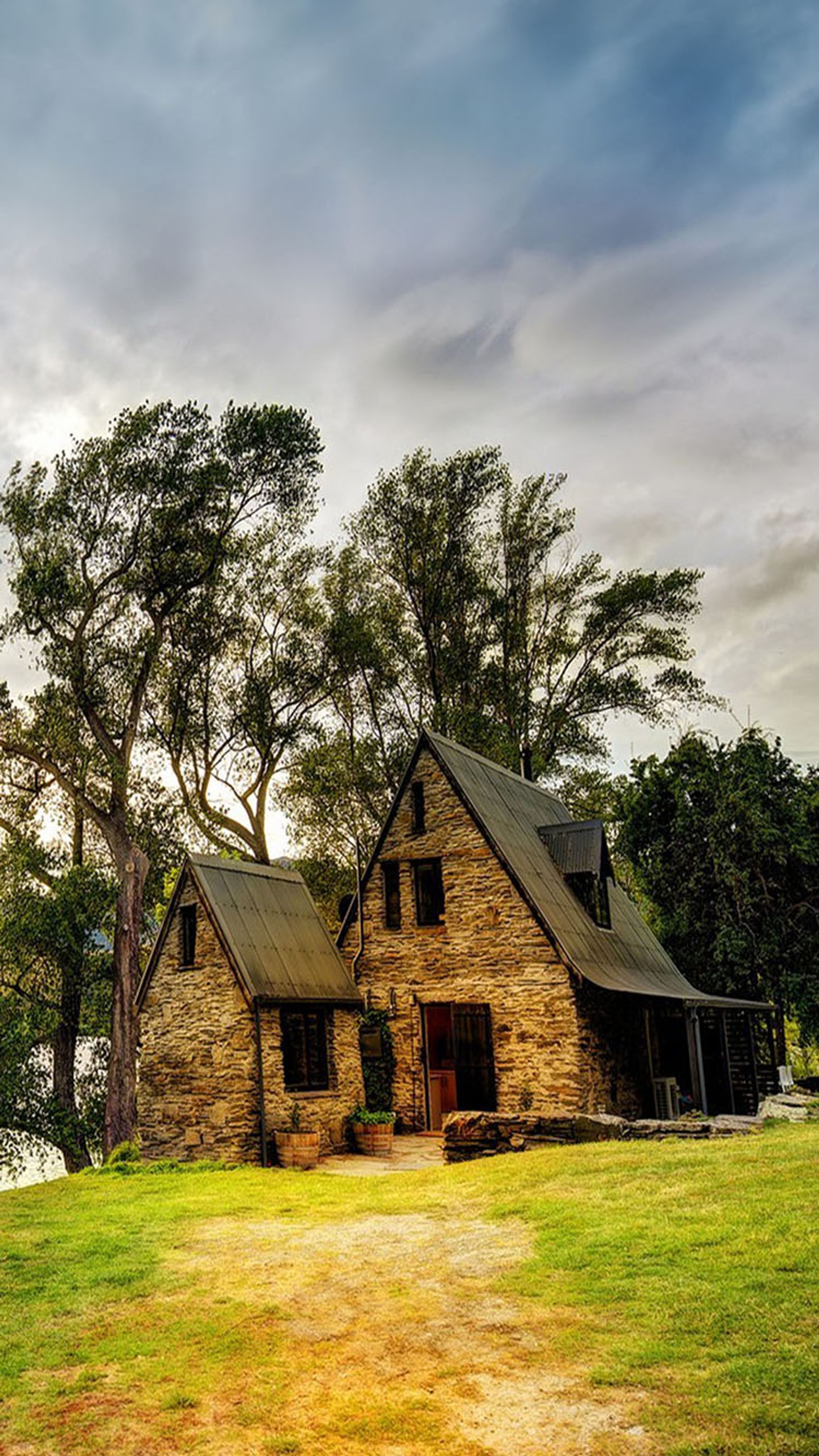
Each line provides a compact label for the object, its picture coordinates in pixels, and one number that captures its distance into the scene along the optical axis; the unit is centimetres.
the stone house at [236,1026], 1827
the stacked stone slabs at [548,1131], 1505
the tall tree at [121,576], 2341
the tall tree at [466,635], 3078
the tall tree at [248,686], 2794
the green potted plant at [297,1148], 1750
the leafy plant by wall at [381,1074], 2092
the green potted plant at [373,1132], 1873
